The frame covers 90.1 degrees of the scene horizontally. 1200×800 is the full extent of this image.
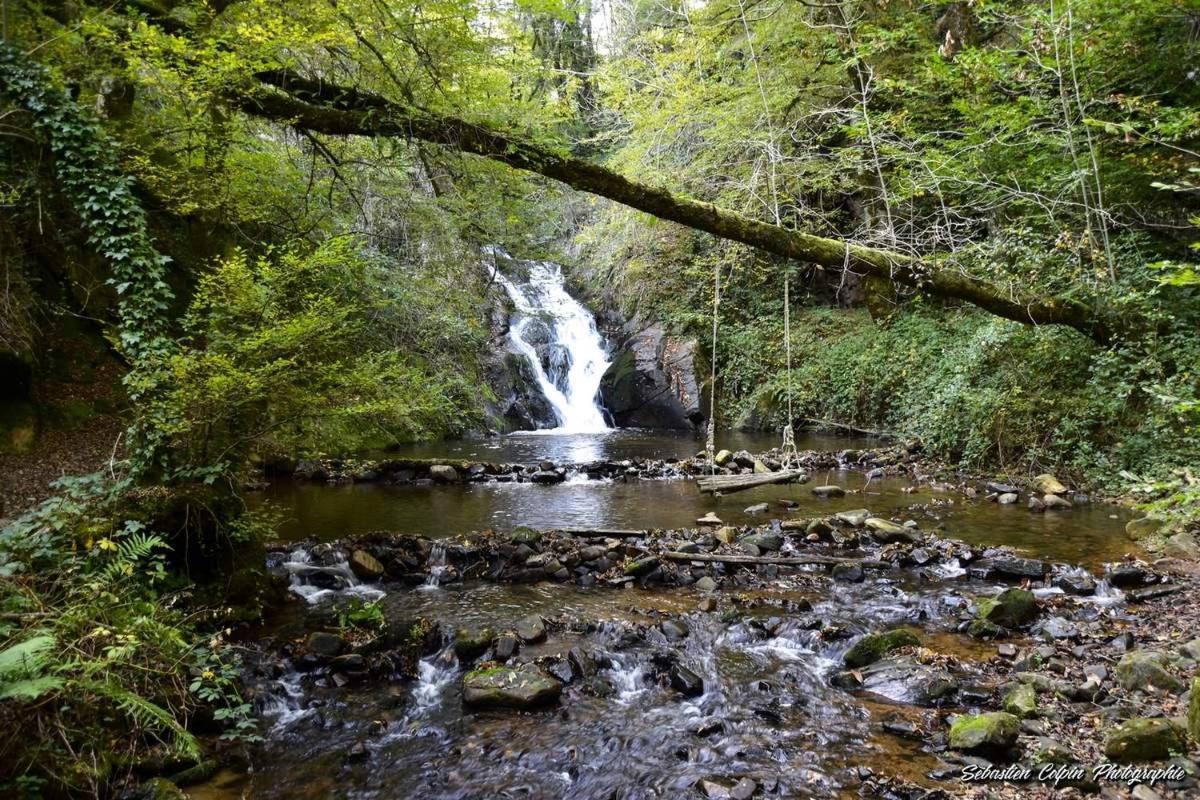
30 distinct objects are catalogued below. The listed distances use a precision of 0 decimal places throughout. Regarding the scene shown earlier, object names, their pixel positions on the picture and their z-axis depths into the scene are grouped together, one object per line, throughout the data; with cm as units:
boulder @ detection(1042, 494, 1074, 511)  841
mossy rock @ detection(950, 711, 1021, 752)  327
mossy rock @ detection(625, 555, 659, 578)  655
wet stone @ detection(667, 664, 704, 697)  431
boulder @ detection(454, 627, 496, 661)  482
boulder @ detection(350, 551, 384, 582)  655
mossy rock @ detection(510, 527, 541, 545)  736
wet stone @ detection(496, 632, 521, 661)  479
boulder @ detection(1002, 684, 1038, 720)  357
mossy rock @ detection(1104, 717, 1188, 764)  296
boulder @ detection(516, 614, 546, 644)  504
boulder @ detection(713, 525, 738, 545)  743
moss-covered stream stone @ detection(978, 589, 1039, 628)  502
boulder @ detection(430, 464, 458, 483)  1148
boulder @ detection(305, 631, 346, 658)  472
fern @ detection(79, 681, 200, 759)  286
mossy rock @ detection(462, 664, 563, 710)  418
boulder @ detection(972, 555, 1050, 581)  605
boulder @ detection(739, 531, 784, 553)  716
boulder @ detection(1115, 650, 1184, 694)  369
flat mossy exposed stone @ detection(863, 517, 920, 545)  729
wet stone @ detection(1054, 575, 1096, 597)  562
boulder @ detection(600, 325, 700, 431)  1877
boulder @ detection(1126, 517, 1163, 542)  677
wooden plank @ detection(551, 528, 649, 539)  777
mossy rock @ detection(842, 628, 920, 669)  457
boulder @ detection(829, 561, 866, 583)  631
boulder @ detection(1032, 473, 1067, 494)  876
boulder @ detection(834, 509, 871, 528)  799
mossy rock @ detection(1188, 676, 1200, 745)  302
